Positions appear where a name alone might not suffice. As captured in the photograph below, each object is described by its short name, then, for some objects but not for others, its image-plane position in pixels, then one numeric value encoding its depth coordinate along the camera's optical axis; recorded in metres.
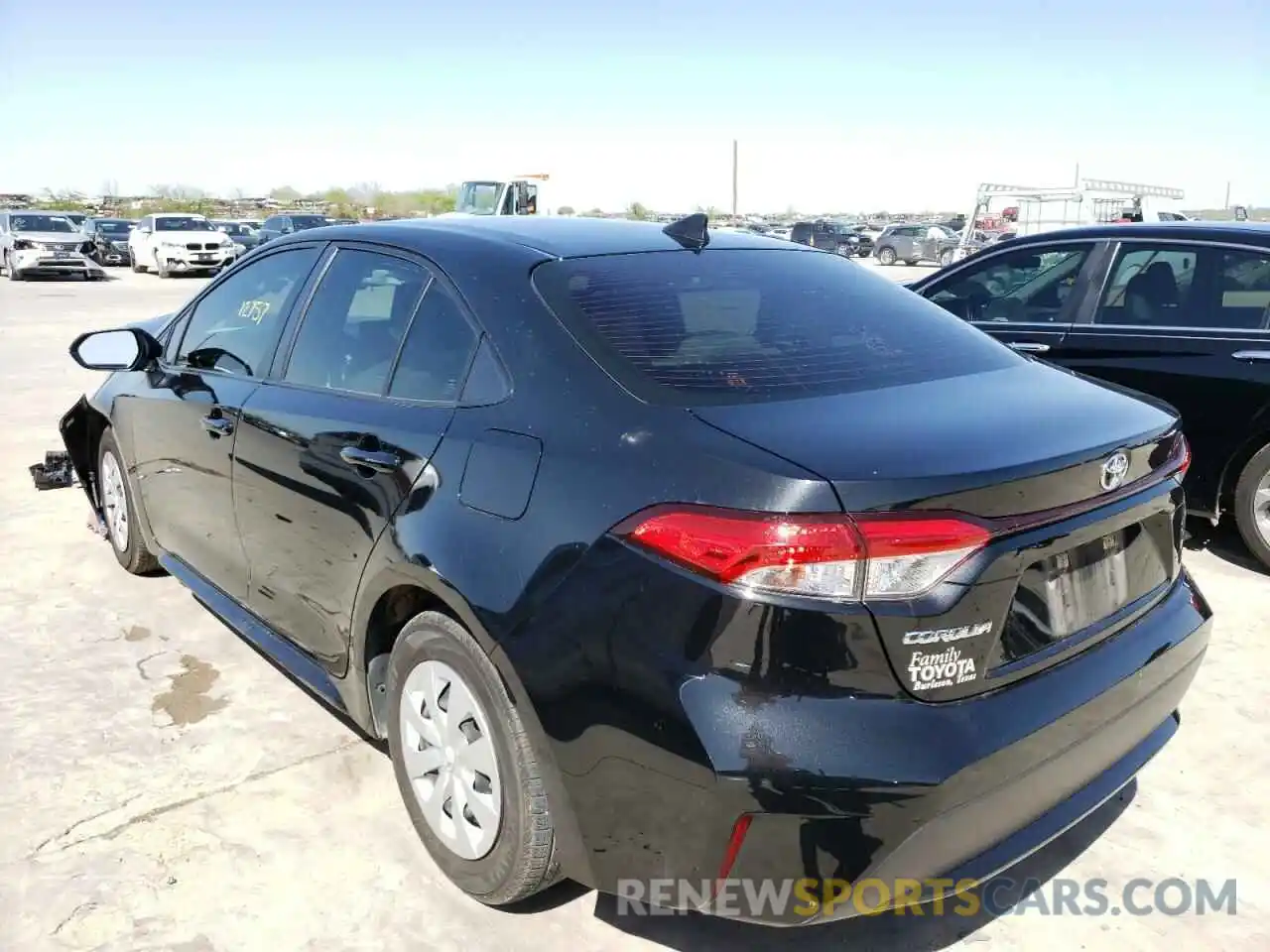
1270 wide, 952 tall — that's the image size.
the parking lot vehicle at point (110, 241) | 34.56
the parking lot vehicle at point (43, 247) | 25.67
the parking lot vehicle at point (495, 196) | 31.02
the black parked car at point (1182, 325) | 4.80
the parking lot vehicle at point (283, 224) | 30.35
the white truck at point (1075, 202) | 24.12
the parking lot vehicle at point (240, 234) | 31.03
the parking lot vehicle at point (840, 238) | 40.41
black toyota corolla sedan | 1.89
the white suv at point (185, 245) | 27.84
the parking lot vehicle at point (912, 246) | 37.81
